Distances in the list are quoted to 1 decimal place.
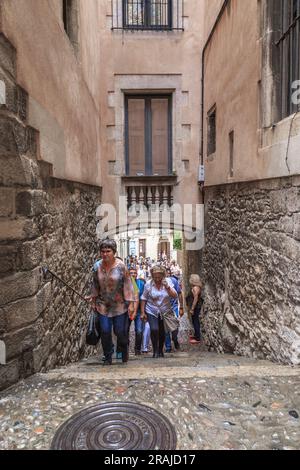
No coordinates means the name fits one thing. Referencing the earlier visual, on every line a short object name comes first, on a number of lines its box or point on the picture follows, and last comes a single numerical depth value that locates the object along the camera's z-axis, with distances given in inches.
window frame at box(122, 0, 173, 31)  312.9
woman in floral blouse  152.3
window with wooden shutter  324.5
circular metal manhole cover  91.6
